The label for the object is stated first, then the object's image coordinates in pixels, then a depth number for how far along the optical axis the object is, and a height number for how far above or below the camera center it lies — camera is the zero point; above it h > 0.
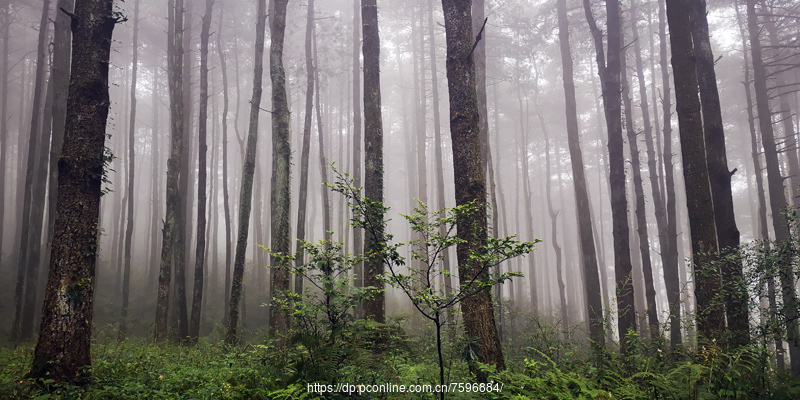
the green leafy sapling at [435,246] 3.70 +0.12
